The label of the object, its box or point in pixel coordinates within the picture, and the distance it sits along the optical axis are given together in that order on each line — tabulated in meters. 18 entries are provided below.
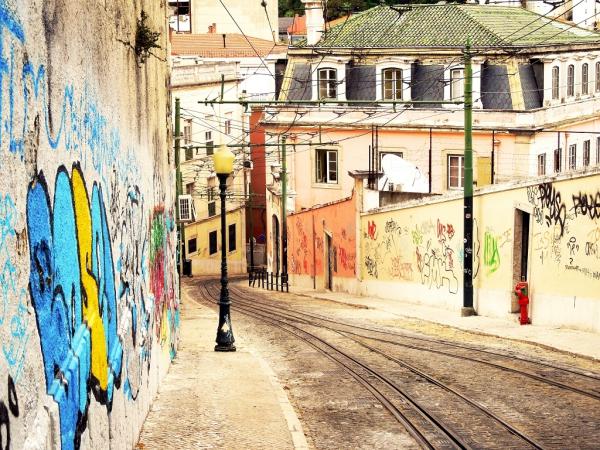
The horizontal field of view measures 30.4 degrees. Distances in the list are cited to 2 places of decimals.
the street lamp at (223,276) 18.62
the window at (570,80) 45.56
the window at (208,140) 60.83
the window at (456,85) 44.22
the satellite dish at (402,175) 40.53
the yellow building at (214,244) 63.08
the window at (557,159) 44.75
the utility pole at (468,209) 26.42
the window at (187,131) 58.75
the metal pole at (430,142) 44.03
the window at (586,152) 46.91
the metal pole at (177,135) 30.42
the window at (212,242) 64.29
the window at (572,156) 45.94
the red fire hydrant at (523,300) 23.48
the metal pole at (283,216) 47.82
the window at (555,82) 44.03
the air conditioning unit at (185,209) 31.19
